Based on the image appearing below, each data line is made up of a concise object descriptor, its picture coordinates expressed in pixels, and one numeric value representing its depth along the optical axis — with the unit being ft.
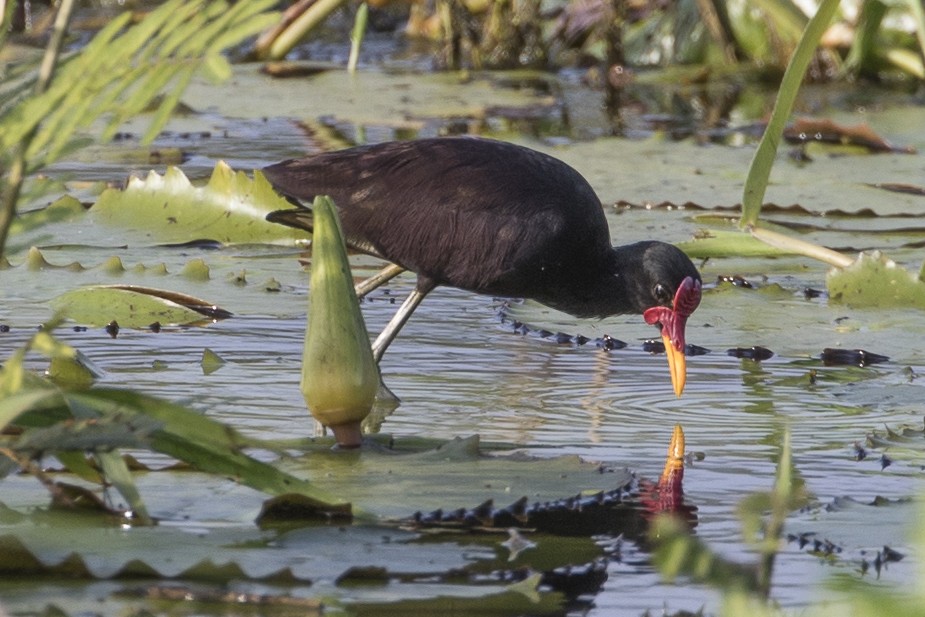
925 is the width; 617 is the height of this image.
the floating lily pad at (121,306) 27.66
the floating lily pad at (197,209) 34.37
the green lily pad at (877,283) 29.17
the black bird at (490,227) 27.76
